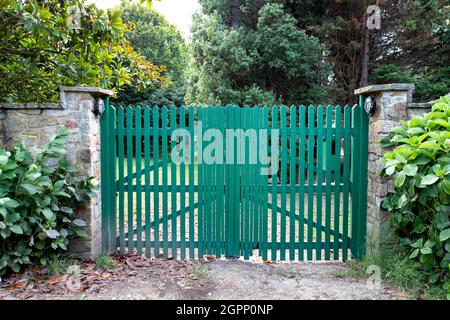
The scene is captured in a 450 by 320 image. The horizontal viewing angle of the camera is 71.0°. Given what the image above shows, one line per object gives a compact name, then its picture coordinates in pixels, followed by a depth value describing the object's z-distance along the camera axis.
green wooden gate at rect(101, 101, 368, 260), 3.18
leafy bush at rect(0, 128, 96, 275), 2.57
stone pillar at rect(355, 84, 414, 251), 2.93
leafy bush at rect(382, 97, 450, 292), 2.32
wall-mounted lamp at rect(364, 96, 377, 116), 3.00
